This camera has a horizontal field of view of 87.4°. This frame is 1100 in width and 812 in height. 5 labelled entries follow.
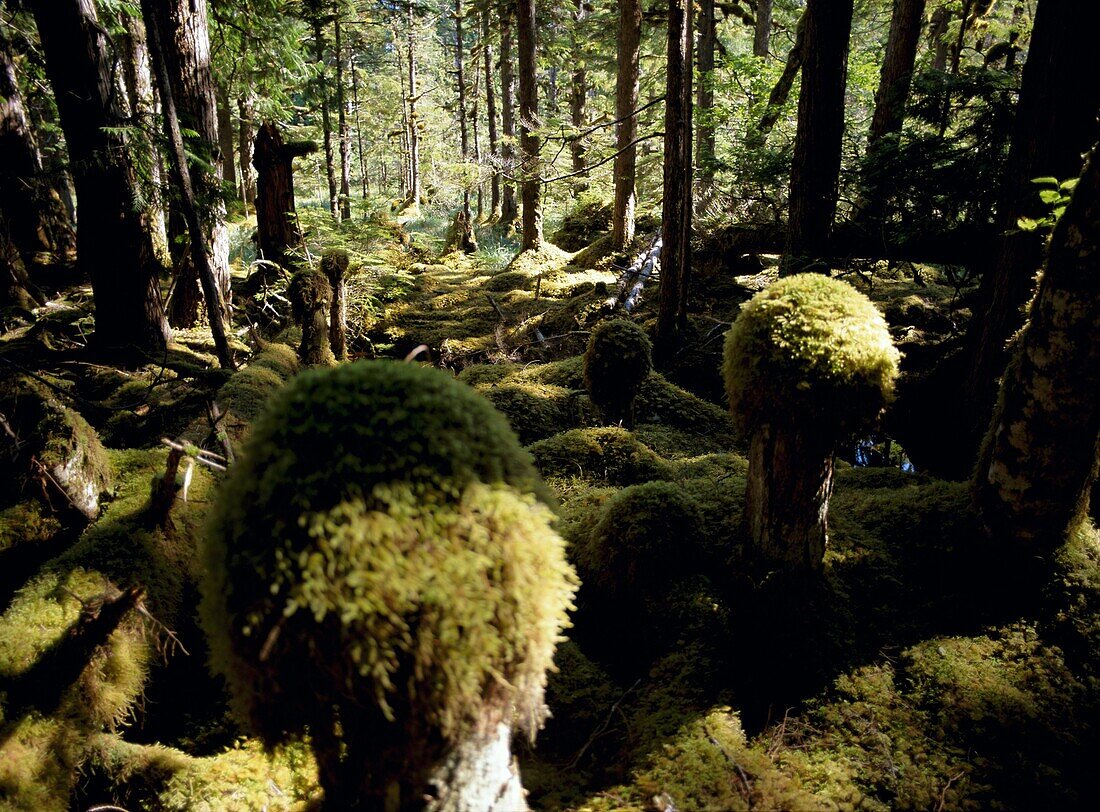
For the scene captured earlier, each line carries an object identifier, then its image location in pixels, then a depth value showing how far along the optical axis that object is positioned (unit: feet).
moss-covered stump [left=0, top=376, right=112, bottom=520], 9.84
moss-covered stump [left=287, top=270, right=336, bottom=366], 23.41
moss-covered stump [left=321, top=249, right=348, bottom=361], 24.67
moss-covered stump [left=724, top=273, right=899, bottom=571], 9.23
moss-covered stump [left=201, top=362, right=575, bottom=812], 4.65
